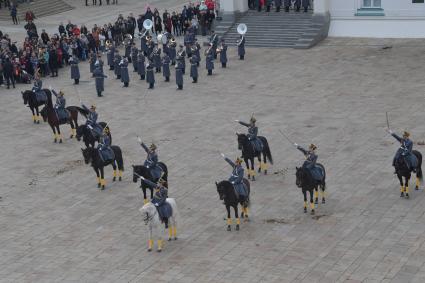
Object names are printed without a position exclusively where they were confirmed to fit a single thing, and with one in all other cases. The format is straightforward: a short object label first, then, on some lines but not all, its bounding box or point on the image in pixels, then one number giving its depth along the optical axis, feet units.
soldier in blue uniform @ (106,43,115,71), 148.66
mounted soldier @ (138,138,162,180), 86.89
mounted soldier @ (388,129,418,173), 84.94
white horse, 76.33
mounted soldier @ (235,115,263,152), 93.86
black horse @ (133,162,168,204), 86.28
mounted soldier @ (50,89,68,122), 111.04
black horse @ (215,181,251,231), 79.66
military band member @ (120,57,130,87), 136.77
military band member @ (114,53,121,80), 141.49
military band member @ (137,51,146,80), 140.67
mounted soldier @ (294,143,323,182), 83.56
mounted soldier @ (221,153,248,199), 80.79
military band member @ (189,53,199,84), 137.28
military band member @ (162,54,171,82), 138.62
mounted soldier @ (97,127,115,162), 93.61
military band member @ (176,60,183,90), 133.18
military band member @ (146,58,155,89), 135.44
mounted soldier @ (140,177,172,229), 77.61
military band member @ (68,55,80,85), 139.85
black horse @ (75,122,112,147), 102.63
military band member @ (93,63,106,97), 131.75
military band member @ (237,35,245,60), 151.02
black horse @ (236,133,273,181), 93.91
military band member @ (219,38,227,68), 146.00
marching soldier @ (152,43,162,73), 144.87
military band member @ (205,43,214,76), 141.90
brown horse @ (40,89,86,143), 111.34
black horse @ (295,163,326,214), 83.10
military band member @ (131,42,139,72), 146.74
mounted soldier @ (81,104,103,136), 102.37
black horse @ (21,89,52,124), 118.73
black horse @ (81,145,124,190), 92.68
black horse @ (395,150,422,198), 85.20
